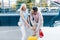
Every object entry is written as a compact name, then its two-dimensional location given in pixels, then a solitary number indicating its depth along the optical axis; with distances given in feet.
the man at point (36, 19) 16.33
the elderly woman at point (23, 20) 17.01
